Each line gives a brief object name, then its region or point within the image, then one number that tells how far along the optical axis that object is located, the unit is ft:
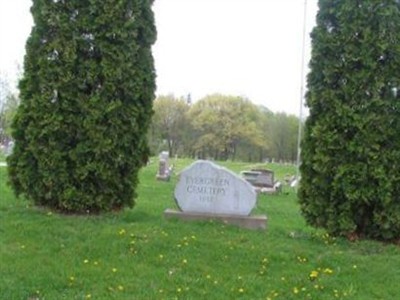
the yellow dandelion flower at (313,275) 21.47
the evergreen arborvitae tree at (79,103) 28.50
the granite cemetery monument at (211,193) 31.30
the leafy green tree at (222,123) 225.15
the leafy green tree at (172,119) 228.63
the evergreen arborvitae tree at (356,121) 26.25
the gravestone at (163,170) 78.82
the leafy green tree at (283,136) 246.68
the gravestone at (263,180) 75.05
